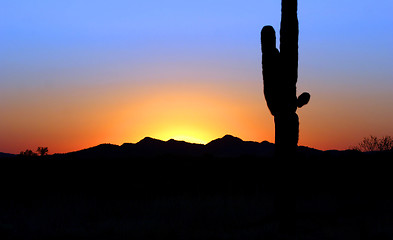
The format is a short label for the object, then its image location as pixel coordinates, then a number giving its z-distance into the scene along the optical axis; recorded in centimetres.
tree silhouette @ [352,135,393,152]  3884
